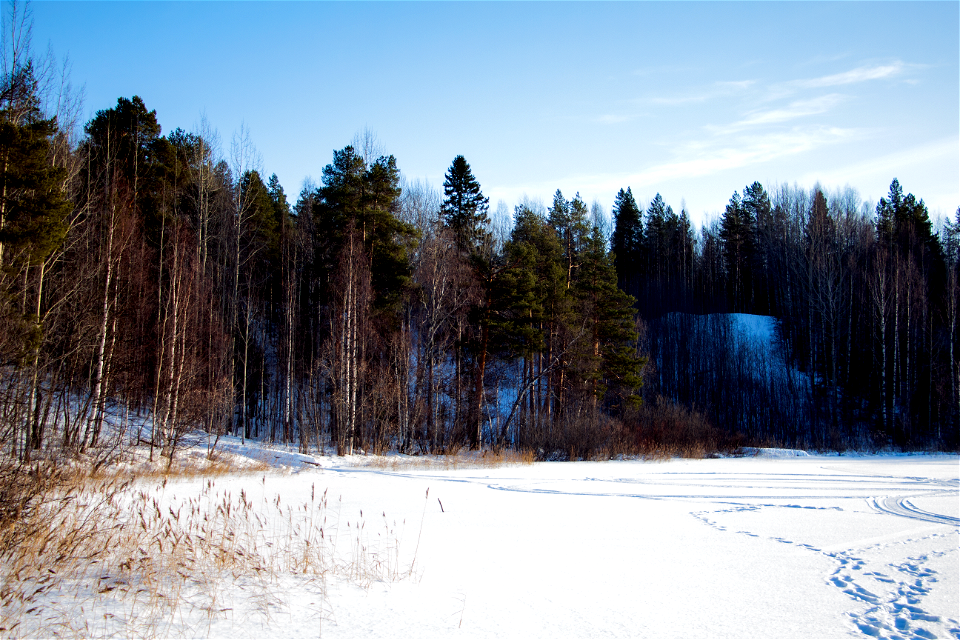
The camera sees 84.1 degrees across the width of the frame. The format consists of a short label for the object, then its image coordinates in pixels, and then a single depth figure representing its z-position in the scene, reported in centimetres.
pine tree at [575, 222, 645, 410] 2953
